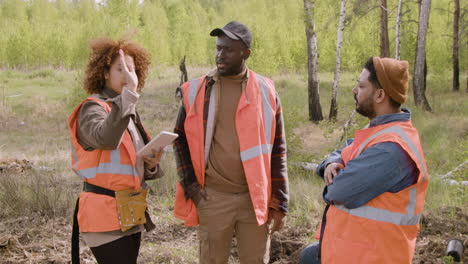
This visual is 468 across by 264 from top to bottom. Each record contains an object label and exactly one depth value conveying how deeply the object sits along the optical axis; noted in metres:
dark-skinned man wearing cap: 2.94
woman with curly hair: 2.60
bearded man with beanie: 2.11
